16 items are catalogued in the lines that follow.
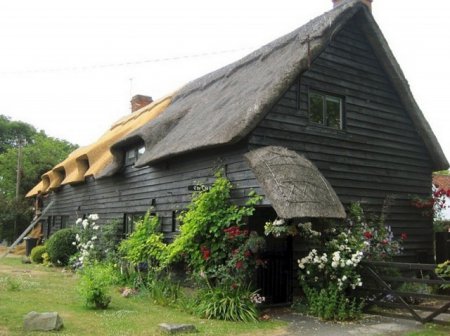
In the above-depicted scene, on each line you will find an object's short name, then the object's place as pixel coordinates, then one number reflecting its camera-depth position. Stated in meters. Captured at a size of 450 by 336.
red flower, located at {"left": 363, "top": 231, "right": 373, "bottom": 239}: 10.29
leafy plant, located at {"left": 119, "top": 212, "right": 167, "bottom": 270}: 12.40
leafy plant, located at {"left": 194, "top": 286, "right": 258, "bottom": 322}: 9.00
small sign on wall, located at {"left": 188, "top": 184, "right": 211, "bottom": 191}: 10.96
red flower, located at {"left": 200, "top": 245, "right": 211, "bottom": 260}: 9.95
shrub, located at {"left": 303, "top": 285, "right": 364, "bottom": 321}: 9.08
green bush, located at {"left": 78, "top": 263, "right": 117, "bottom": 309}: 9.60
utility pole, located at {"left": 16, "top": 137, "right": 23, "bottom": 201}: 33.20
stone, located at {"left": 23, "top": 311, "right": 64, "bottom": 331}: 7.50
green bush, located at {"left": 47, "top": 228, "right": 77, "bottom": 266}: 19.23
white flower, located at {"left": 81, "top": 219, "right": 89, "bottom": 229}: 17.19
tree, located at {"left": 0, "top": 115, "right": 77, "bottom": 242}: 31.94
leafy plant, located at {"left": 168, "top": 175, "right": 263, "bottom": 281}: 9.44
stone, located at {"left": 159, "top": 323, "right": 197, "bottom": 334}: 7.59
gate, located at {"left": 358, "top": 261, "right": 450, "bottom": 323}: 8.33
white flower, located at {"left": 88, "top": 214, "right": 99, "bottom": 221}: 16.85
